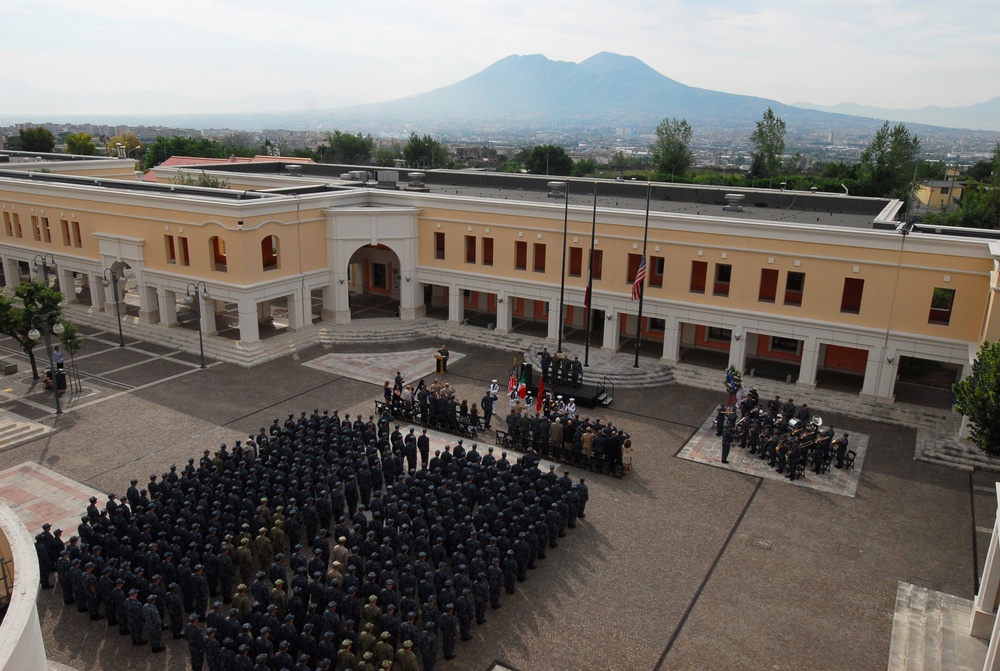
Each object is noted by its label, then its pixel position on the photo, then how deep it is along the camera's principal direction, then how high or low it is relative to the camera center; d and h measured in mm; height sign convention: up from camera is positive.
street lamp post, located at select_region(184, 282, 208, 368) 28306 -6014
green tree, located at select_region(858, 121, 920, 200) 64812 +9
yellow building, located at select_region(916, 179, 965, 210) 74500 -2967
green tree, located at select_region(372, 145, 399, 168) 112375 -1028
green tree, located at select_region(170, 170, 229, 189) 39875 -1947
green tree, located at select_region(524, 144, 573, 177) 92500 -732
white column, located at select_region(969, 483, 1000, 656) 13719 -8339
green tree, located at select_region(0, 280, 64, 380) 25453 -5933
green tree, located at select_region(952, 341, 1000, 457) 17875 -5929
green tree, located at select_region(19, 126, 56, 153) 75894 +324
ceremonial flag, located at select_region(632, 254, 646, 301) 26750 -4527
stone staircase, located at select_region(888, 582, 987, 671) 13523 -9198
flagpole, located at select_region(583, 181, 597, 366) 27625 -5434
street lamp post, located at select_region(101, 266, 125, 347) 31141 -5947
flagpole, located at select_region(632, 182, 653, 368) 26995 -4949
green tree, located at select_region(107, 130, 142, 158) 104156 +127
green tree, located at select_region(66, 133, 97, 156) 81938 -214
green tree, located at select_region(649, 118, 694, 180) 87312 +1193
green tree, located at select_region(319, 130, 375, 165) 104375 +48
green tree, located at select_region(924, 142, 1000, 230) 44125 -2958
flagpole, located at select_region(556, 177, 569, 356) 28306 -5287
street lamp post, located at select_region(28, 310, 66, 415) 23158 -6247
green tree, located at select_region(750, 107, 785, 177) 79750 +2036
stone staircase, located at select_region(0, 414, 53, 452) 22156 -9013
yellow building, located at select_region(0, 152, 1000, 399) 25391 -4441
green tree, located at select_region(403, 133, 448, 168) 96812 -48
